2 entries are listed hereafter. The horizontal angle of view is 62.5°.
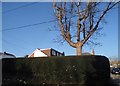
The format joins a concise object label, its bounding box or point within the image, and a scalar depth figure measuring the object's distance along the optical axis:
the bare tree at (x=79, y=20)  8.65
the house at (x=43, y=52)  22.23
